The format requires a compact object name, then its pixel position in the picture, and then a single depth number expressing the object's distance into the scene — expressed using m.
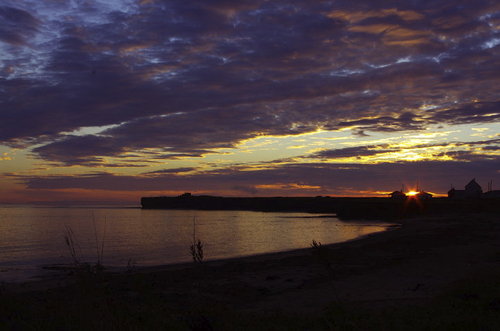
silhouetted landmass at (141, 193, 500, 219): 81.62
